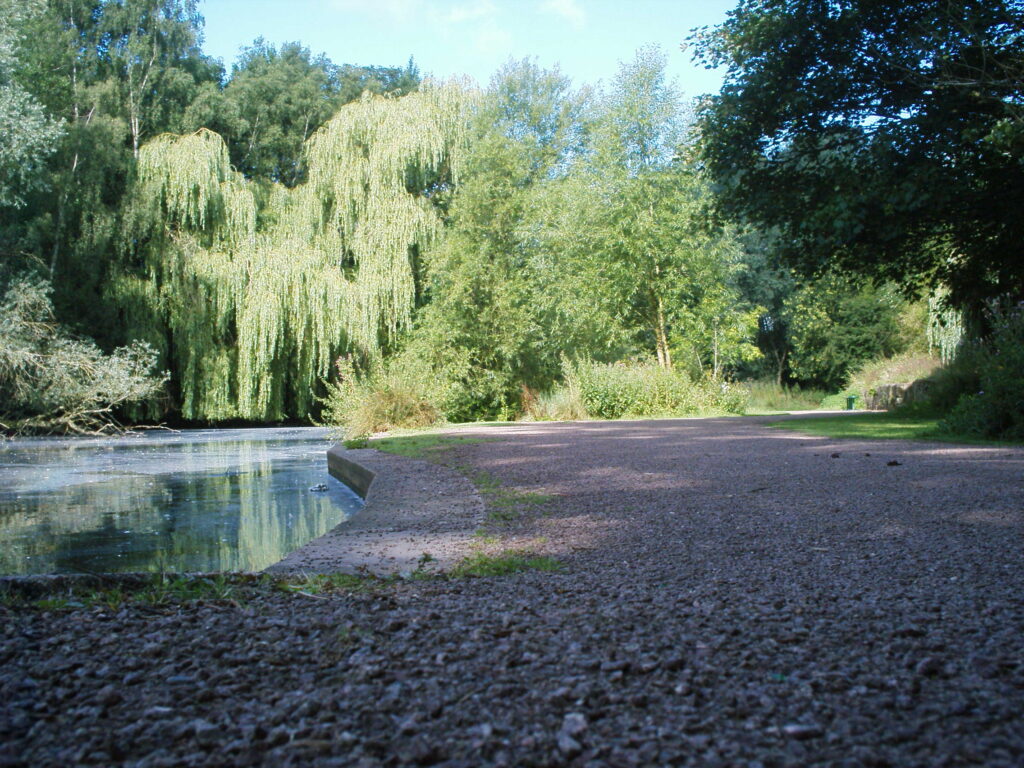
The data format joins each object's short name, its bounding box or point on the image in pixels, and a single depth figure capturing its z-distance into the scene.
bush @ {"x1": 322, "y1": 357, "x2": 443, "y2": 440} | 13.39
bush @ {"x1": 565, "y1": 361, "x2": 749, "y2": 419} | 16.89
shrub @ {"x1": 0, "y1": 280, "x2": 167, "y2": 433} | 14.41
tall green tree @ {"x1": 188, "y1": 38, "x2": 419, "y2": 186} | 22.30
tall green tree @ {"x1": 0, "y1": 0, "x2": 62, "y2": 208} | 14.18
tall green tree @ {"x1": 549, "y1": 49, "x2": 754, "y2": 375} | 21.03
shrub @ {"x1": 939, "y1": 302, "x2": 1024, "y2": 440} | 8.47
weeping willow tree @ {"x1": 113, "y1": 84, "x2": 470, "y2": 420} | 17.06
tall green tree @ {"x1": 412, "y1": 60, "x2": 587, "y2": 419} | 19.45
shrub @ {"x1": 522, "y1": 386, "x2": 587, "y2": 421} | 17.22
